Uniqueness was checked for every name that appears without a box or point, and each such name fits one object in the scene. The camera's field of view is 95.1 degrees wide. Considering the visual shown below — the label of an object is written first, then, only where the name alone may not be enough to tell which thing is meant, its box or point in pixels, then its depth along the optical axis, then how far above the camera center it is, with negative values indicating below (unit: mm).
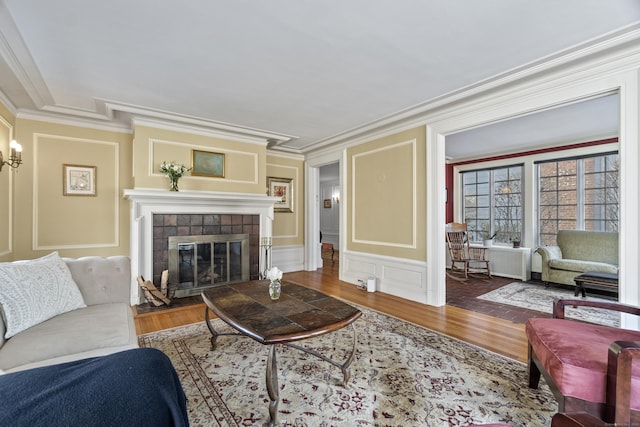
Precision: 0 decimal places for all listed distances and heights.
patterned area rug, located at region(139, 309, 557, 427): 1726 -1201
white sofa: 1550 -728
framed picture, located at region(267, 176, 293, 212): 6066 +448
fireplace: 3938 -129
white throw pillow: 1748 -529
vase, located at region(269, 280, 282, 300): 2383 -634
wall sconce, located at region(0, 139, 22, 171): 3105 +654
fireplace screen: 4211 -751
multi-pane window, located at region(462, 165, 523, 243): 6066 +229
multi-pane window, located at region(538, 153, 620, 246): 4949 +330
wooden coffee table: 1706 -705
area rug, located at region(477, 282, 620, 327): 3442 -1223
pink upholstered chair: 1262 -733
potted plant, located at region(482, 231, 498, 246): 6068 -580
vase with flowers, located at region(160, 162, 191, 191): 4105 +573
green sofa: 4516 -686
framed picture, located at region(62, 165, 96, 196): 4082 +447
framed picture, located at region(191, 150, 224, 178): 4496 +762
